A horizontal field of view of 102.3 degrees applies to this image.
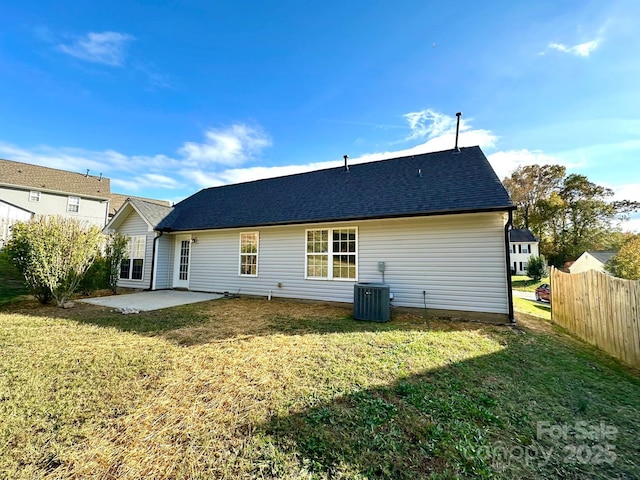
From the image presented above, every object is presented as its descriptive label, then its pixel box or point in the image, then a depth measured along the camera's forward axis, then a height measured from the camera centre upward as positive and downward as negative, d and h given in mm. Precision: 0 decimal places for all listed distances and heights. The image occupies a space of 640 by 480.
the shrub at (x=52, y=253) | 7645 +219
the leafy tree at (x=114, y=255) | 10820 +220
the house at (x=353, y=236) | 7016 +906
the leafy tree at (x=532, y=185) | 34344 +10641
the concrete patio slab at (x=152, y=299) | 8180 -1397
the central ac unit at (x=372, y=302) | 6891 -1092
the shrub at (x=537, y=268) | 26594 -525
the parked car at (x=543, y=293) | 16859 -1979
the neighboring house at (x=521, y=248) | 36281 +2155
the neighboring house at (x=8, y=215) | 14016 +2856
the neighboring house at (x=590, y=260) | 23375 +263
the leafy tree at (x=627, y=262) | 10328 +64
